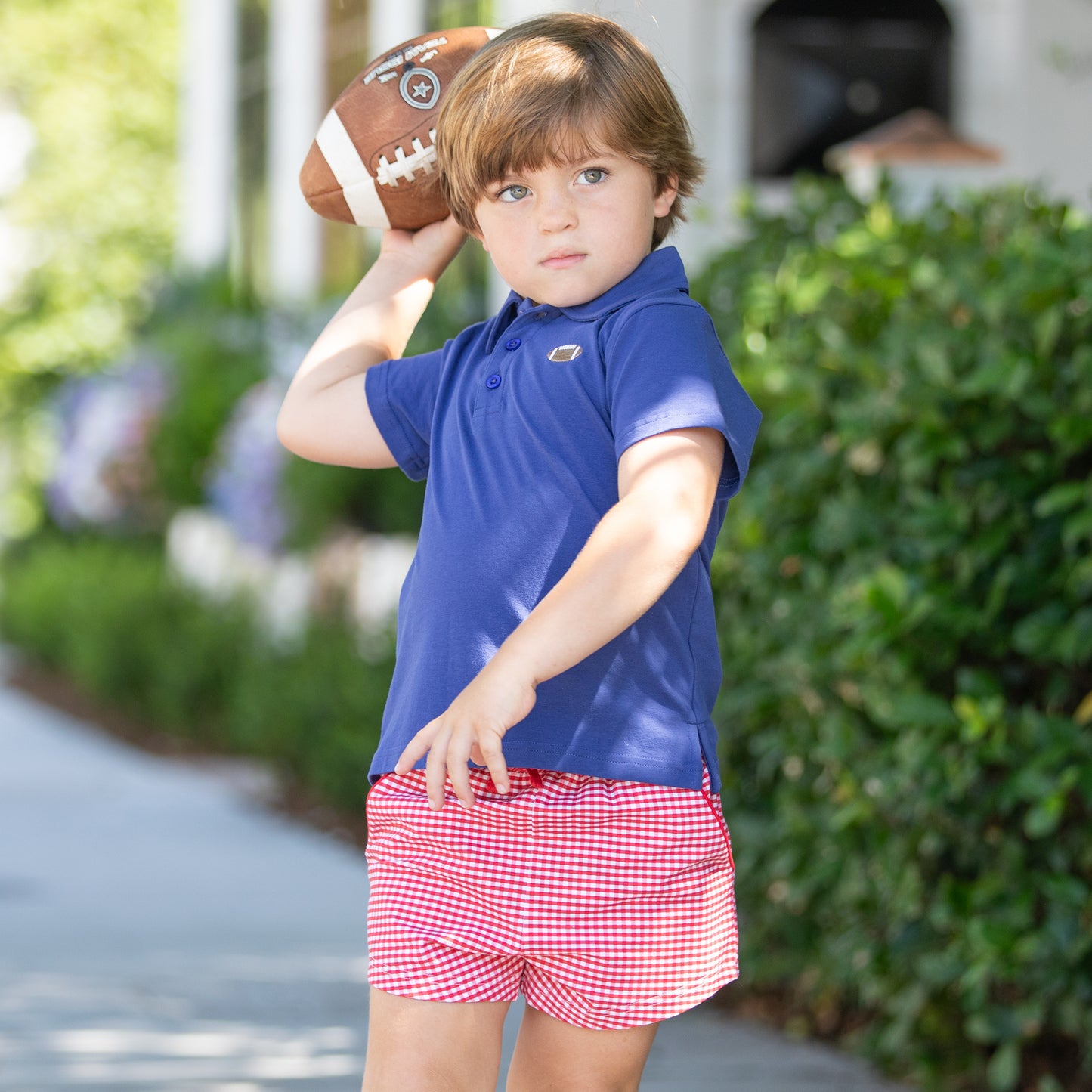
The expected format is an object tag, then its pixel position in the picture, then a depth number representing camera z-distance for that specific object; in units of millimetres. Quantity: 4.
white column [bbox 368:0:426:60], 20000
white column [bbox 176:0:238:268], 28187
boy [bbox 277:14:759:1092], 4191
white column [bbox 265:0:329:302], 23656
